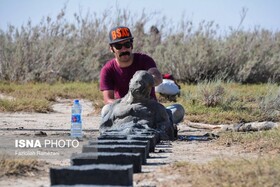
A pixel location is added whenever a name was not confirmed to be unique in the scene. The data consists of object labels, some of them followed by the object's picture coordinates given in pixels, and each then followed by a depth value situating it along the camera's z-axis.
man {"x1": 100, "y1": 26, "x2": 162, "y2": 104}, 12.71
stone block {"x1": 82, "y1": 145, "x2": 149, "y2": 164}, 8.81
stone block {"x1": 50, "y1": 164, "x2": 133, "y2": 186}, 6.84
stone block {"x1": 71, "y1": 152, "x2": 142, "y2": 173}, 7.93
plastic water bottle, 12.19
